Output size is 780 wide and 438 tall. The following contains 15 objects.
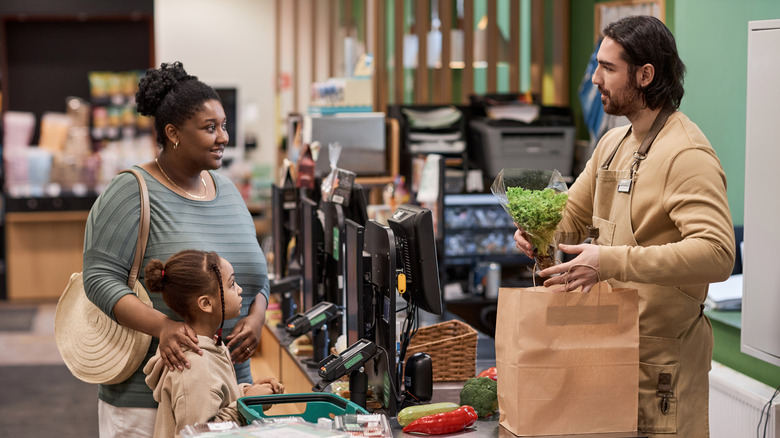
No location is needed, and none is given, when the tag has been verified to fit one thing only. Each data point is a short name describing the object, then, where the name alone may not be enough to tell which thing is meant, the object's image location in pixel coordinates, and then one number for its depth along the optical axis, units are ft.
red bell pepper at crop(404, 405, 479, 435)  14.55
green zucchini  15.11
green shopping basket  13.71
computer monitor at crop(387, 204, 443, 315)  16.11
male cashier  13.22
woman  15.53
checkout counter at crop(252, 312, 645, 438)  15.03
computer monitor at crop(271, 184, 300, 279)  26.68
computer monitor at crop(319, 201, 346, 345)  21.01
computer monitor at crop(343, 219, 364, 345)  17.40
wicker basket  18.56
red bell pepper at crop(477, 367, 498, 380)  17.87
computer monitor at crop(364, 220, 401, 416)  16.08
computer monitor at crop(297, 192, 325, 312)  22.53
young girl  14.04
